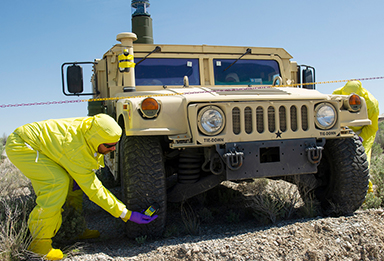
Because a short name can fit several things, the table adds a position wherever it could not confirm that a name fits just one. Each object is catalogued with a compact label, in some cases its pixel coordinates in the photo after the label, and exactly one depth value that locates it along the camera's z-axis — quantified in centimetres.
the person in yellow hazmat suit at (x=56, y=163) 302
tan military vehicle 336
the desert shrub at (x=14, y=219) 288
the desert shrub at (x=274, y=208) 390
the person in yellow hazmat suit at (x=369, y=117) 478
